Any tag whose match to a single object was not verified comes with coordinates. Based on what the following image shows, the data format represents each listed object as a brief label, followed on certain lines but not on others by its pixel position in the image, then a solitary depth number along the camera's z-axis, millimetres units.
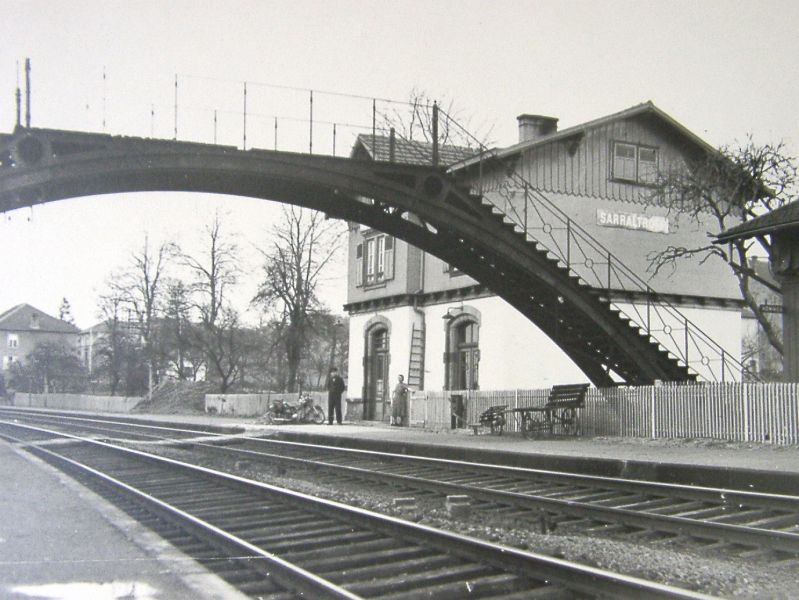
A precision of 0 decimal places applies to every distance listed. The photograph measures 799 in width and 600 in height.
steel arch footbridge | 18422
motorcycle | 32219
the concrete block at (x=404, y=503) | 10616
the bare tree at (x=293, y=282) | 47375
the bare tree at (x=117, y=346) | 60500
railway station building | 28078
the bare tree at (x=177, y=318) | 54562
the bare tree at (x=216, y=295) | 53938
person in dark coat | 28922
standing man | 29969
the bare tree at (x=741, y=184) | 22797
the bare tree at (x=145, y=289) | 59844
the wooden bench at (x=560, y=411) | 21266
